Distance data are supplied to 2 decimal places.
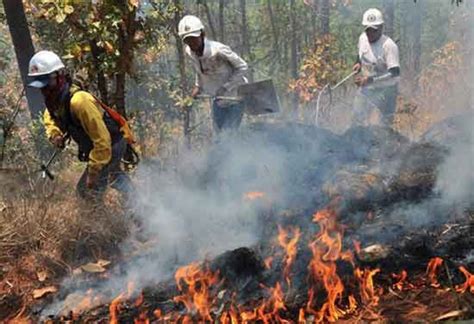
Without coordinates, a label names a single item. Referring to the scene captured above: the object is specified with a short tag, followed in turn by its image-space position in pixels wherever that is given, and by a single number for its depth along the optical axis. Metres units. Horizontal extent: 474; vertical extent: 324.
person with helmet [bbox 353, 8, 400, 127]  7.14
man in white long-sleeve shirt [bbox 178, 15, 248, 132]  5.92
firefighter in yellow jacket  4.40
